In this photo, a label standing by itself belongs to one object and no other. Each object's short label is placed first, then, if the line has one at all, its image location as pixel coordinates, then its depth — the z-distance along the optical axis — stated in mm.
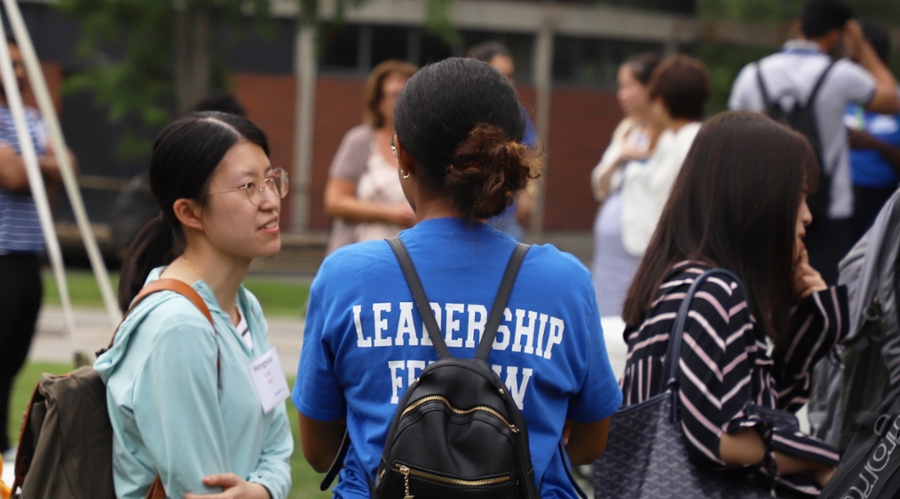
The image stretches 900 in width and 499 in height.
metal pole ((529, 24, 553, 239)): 55928
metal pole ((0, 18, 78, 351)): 10047
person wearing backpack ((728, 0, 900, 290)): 9984
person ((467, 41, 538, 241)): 12250
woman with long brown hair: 5152
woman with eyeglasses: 4758
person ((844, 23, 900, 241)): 11344
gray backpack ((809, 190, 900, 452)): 6082
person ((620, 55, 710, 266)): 10758
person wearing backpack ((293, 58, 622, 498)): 4211
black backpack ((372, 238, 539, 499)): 3895
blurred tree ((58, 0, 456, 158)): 35094
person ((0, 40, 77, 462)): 10477
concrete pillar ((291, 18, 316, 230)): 51406
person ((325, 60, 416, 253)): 10820
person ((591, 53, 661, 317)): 11594
